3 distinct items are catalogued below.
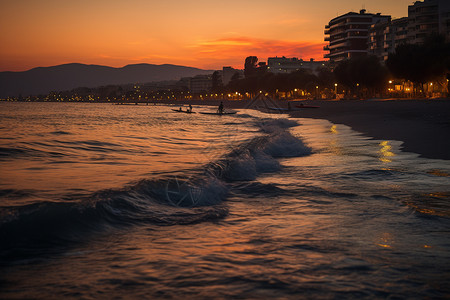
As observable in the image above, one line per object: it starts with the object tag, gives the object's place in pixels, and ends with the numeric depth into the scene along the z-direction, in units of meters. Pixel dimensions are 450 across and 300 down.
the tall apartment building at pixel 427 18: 118.62
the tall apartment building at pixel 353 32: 168.25
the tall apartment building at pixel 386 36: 135.75
